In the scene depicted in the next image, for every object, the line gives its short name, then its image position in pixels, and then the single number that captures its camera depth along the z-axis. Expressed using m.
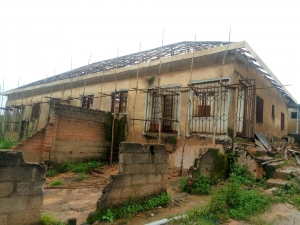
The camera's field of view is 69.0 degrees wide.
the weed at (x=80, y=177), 7.83
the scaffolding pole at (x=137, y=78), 10.11
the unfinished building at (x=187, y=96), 8.11
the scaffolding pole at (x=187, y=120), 8.87
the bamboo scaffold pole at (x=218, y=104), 7.87
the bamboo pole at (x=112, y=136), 9.96
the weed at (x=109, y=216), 3.88
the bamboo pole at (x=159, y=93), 9.25
